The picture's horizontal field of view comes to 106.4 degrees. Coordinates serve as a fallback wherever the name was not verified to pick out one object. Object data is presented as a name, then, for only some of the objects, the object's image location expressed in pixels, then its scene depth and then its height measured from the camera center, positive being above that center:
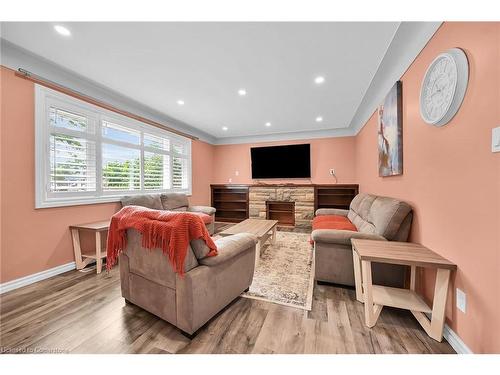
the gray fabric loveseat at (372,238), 1.85 -0.59
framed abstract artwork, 2.14 +0.68
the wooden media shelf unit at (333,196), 4.89 -0.24
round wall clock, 1.23 +0.74
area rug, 1.89 -1.10
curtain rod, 2.11 +1.30
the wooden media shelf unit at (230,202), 5.79 -0.47
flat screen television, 5.21 +0.76
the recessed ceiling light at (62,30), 1.72 +1.48
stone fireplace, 4.93 -0.31
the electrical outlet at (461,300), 1.21 -0.75
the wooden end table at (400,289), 1.31 -0.77
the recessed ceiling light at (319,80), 2.58 +1.53
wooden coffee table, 2.59 -0.63
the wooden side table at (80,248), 2.40 -0.77
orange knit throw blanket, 1.26 -0.31
